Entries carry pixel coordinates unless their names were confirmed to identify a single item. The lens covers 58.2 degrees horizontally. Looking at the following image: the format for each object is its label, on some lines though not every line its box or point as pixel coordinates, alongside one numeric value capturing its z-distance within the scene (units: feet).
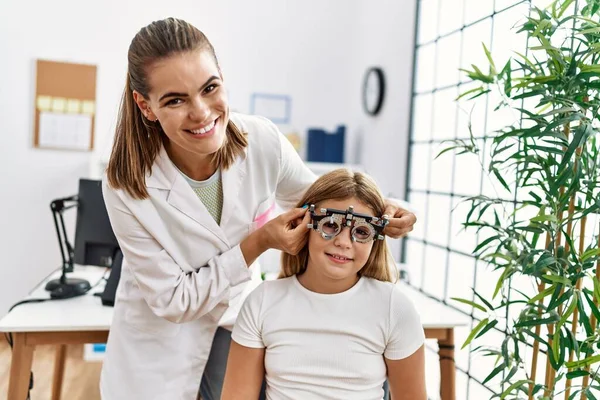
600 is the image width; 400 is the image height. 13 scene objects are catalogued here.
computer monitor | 7.01
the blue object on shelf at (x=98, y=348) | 11.49
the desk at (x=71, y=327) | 5.70
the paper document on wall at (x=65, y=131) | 12.26
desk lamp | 6.77
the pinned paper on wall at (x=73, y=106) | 12.33
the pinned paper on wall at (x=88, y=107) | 12.41
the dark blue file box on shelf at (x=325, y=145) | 13.14
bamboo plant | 4.09
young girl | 4.49
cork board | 12.17
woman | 4.07
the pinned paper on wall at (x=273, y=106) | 13.41
